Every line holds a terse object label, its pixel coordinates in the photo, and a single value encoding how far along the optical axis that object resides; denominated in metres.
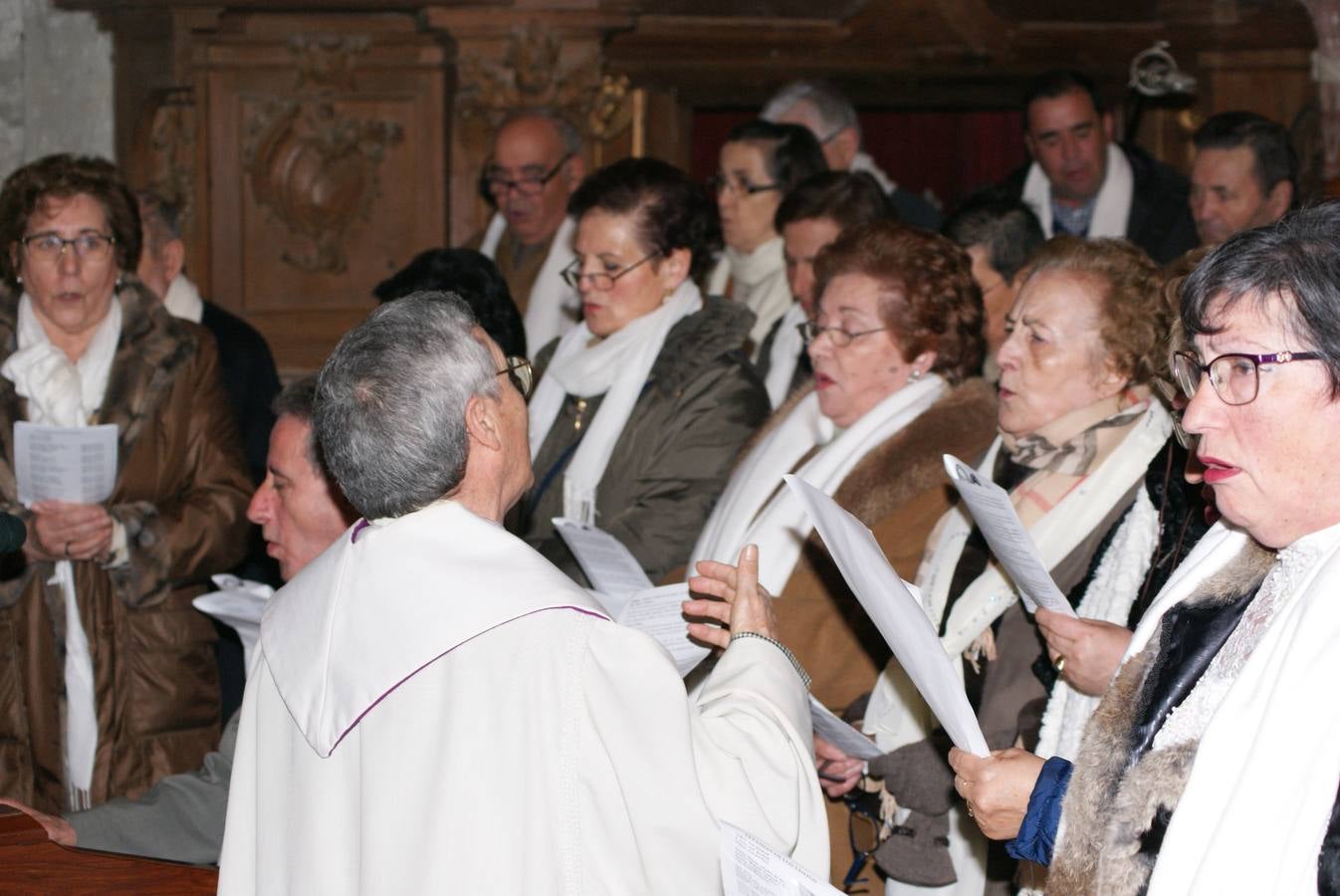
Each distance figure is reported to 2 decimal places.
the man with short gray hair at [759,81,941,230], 5.79
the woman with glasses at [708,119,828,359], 4.89
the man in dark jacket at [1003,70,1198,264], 5.45
